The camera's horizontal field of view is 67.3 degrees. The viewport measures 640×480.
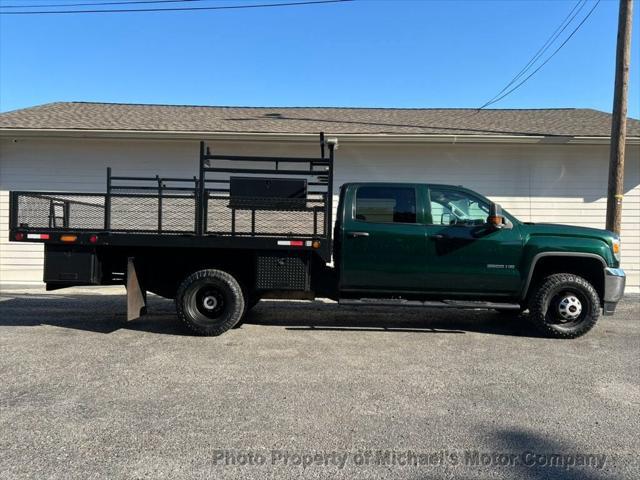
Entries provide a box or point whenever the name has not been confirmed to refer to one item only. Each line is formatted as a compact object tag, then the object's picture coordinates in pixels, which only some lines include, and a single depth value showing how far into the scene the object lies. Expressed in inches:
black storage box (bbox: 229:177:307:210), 242.2
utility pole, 331.3
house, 419.2
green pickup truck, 242.8
